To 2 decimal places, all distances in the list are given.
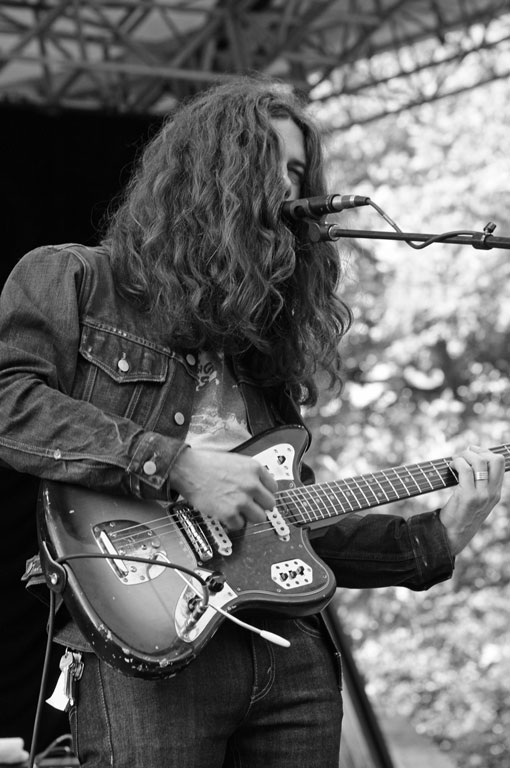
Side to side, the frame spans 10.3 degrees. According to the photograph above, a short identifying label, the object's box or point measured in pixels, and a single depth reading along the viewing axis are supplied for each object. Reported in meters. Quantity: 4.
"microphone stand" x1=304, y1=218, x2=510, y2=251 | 4.33
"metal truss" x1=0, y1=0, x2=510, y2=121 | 8.83
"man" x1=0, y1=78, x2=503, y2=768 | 4.19
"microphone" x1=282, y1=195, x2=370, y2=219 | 4.35
